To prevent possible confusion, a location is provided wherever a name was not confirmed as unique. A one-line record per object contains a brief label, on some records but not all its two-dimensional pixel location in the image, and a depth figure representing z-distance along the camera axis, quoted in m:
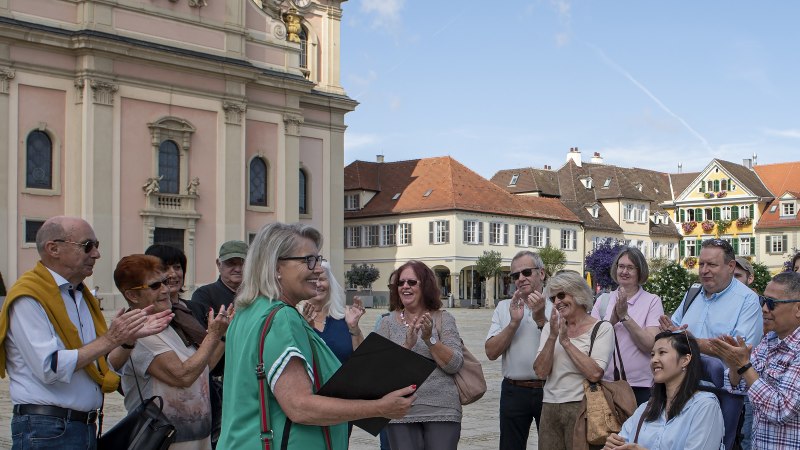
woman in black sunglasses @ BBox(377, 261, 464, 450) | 6.24
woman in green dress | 3.66
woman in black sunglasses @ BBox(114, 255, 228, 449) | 5.30
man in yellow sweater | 4.84
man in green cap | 7.37
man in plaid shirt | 5.35
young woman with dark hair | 5.34
